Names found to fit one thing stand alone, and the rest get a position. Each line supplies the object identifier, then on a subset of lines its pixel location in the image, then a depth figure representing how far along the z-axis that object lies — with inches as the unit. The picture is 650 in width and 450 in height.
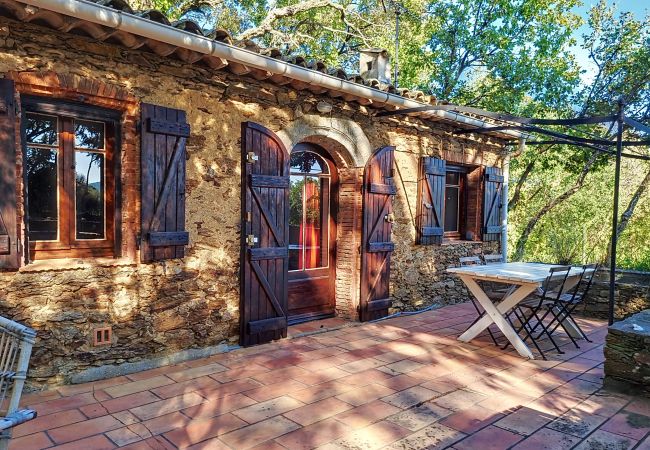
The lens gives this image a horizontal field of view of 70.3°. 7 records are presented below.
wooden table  169.0
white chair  68.3
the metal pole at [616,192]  153.9
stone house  127.4
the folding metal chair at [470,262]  206.4
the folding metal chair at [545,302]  173.2
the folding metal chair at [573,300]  182.1
